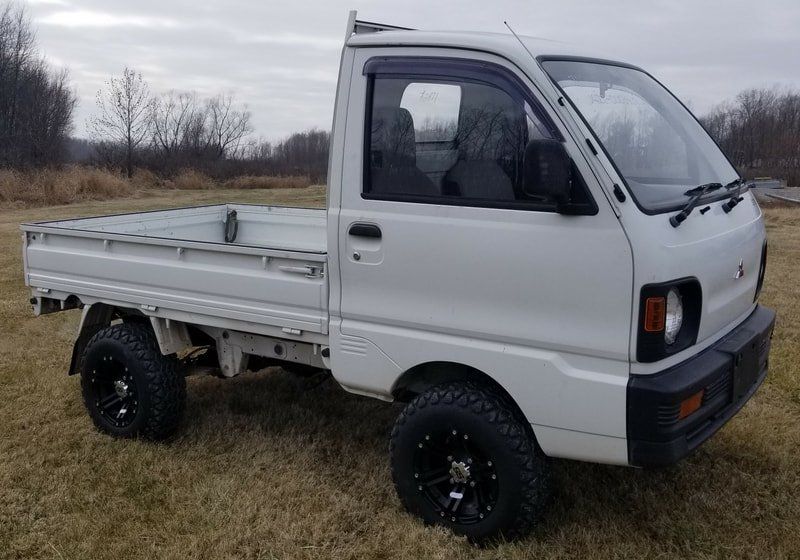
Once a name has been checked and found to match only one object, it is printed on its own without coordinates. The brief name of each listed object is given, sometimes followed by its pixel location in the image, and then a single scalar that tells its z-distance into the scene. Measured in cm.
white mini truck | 290
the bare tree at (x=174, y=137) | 4350
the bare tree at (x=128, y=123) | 4113
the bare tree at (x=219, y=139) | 4634
